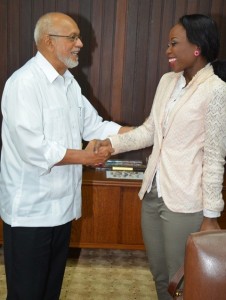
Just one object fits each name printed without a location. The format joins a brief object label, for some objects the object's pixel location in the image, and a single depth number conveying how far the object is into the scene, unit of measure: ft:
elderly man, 5.76
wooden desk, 9.02
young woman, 5.26
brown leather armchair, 4.05
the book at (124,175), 9.25
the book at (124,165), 9.73
